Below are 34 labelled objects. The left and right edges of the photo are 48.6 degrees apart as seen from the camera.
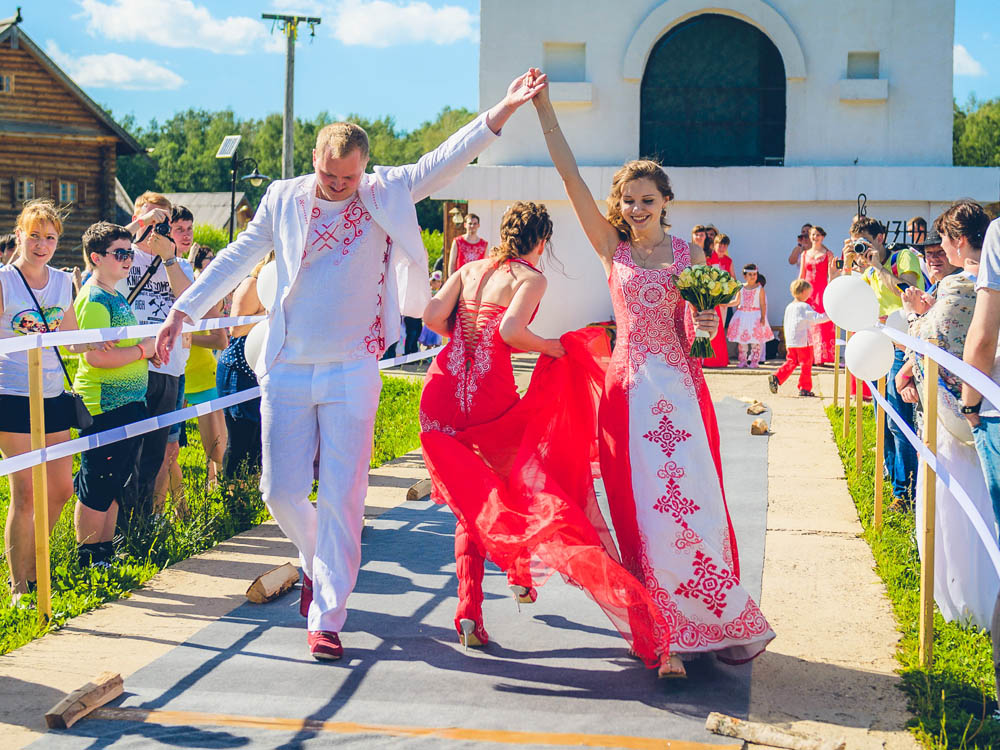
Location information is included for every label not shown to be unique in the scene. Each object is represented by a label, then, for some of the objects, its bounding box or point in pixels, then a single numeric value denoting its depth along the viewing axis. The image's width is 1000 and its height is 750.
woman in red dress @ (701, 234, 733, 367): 16.22
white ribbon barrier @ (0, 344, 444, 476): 5.04
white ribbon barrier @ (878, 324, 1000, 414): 3.61
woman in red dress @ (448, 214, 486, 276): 16.39
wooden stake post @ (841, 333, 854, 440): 9.64
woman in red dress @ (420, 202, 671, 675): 4.36
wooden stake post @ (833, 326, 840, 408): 10.99
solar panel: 24.44
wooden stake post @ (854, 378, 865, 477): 8.07
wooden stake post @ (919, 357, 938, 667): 4.59
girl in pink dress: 16.16
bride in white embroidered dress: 4.48
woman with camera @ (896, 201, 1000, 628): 5.05
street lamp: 24.42
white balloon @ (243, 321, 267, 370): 6.37
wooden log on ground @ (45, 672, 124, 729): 3.95
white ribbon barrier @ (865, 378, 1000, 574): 3.84
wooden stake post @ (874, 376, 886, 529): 6.57
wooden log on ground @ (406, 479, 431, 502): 8.00
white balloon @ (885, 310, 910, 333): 6.81
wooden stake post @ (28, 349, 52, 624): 5.11
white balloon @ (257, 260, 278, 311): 6.11
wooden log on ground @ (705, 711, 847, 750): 3.76
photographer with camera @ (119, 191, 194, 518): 6.58
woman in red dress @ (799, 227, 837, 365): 14.89
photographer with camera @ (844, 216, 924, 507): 7.27
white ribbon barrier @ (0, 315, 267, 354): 4.86
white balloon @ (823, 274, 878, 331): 5.84
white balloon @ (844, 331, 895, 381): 5.81
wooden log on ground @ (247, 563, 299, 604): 5.45
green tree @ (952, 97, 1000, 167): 74.06
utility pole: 31.25
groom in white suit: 4.79
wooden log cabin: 37.16
